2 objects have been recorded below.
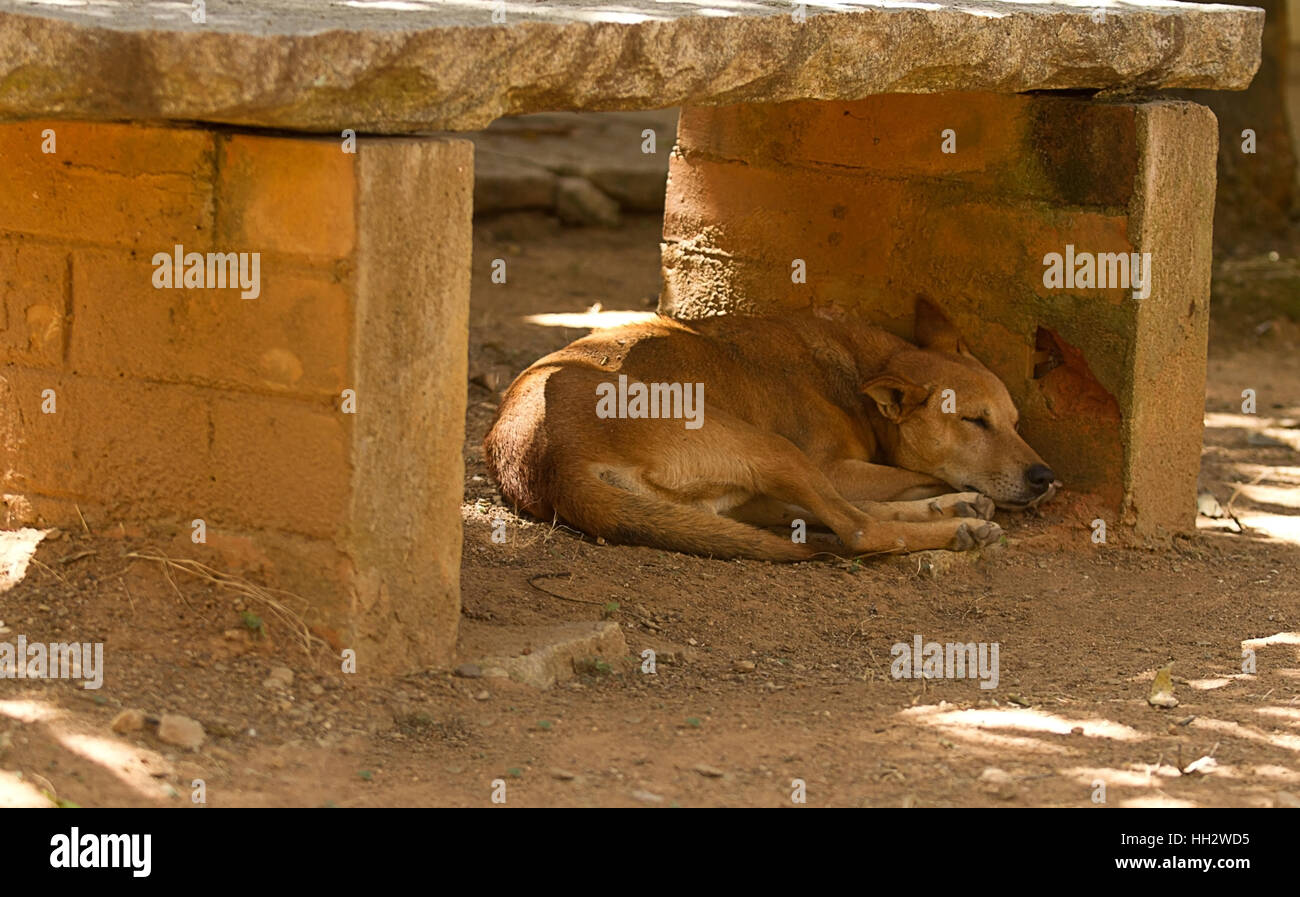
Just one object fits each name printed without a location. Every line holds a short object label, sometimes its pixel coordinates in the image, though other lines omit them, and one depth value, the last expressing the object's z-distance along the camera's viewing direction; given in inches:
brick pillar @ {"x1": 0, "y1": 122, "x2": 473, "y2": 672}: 327.3
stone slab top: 289.1
